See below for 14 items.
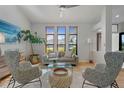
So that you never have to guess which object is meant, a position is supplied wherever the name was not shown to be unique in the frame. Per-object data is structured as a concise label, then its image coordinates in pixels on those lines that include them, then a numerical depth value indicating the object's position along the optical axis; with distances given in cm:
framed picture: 263
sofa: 360
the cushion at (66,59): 366
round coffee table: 171
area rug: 190
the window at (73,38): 446
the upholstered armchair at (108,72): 155
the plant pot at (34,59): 398
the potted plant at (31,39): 359
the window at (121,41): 448
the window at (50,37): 448
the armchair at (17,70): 171
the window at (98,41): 426
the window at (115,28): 470
